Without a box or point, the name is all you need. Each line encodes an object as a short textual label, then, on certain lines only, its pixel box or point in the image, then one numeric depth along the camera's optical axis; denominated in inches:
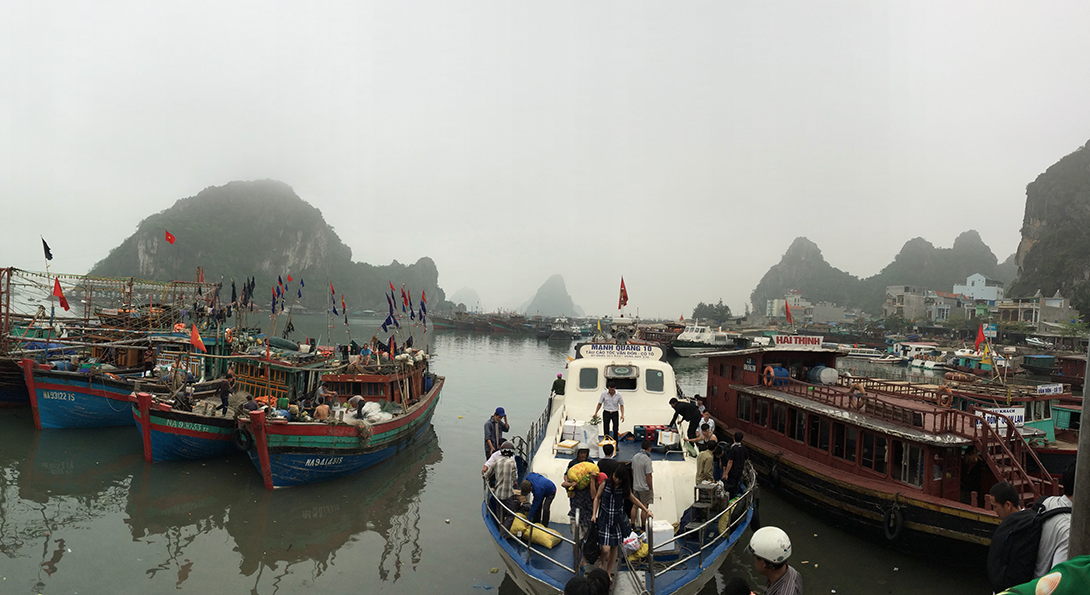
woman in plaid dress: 233.9
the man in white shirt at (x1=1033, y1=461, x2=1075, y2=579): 139.4
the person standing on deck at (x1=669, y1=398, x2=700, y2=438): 418.0
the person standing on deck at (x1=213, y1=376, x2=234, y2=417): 571.2
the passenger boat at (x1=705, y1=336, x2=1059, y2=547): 364.5
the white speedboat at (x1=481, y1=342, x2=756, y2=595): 255.9
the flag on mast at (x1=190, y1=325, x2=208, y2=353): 629.3
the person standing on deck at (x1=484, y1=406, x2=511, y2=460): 437.4
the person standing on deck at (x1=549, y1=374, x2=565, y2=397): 701.9
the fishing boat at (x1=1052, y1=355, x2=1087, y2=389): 1459.2
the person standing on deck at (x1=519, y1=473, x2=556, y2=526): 297.1
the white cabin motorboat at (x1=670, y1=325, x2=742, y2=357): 2299.5
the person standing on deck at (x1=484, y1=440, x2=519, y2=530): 317.4
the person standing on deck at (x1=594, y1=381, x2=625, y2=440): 446.6
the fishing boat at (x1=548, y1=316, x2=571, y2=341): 3107.8
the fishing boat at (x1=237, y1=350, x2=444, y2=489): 497.4
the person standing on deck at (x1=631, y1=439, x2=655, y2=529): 303.9
